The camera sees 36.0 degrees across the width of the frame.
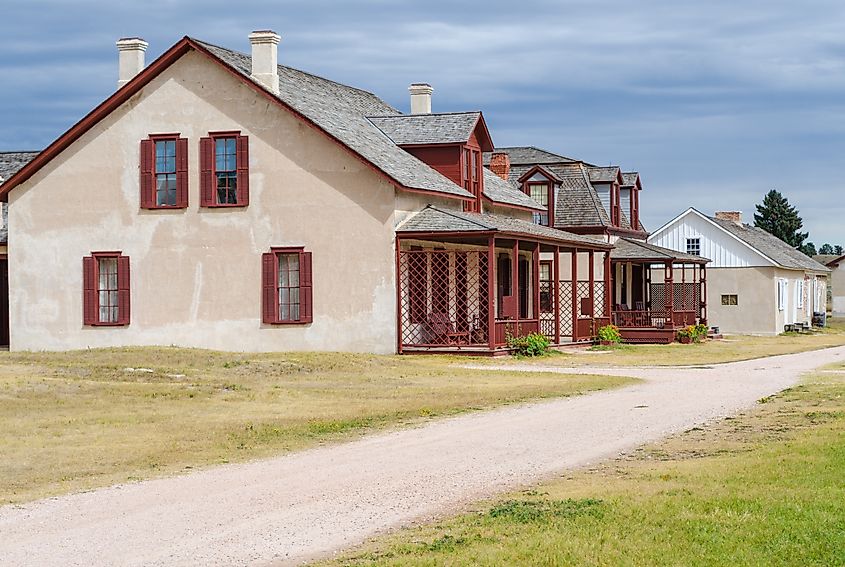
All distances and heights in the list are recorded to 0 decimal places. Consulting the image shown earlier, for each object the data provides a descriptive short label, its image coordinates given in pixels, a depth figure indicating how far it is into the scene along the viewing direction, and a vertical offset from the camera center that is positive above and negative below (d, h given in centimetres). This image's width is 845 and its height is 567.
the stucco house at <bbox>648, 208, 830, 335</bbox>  5578 +147
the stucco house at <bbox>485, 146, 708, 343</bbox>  4638 +342
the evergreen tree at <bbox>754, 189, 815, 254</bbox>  10319 +692
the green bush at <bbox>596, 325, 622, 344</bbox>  3912 -79
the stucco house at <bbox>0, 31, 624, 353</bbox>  3291 +208
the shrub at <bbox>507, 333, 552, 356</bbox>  3275 -92
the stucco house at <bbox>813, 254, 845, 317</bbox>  8981 +150
